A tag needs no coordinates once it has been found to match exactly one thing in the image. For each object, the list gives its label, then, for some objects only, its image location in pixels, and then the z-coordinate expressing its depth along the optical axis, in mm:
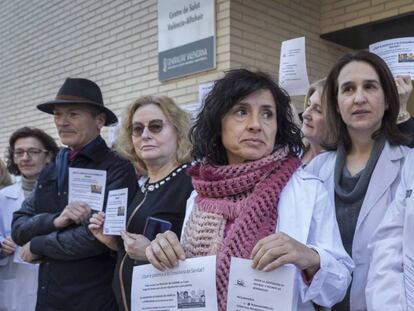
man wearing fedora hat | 2703
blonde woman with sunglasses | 2400
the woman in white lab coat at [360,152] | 1977
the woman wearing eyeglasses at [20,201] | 3930
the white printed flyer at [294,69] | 3141
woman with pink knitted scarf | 1681
